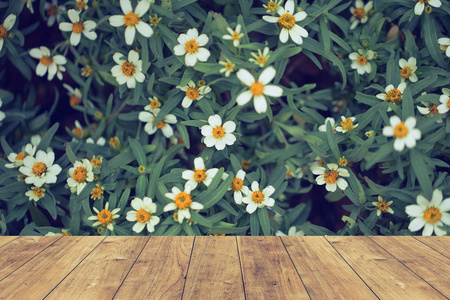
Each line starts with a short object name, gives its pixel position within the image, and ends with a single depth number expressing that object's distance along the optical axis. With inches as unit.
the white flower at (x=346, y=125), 20.3
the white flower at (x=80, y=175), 20.9
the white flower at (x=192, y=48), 19.9
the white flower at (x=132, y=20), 19.8
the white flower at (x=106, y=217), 20.5
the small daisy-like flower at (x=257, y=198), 20.4
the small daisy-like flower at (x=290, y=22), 19.6
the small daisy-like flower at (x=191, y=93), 20.6
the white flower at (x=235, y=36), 18.8
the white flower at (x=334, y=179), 20.3
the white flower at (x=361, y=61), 21.5
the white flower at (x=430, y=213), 18.4
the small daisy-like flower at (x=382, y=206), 20.4
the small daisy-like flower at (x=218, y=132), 20.4
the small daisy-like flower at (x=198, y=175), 20.4
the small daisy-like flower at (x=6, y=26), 21.8
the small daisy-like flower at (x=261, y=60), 18.3
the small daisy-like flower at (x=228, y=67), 18.8
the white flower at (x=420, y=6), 20.0
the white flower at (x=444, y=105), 19.5
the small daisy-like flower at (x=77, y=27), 21.9
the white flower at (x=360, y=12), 22.7
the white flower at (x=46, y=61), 23.2
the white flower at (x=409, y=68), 21.0
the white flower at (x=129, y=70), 21.2
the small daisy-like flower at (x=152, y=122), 21.8
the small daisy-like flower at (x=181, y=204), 19.6
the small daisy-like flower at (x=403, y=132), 17.2
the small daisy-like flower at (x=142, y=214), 20.2
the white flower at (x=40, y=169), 21.1
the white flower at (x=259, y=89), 17.8
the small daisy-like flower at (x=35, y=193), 21.2
